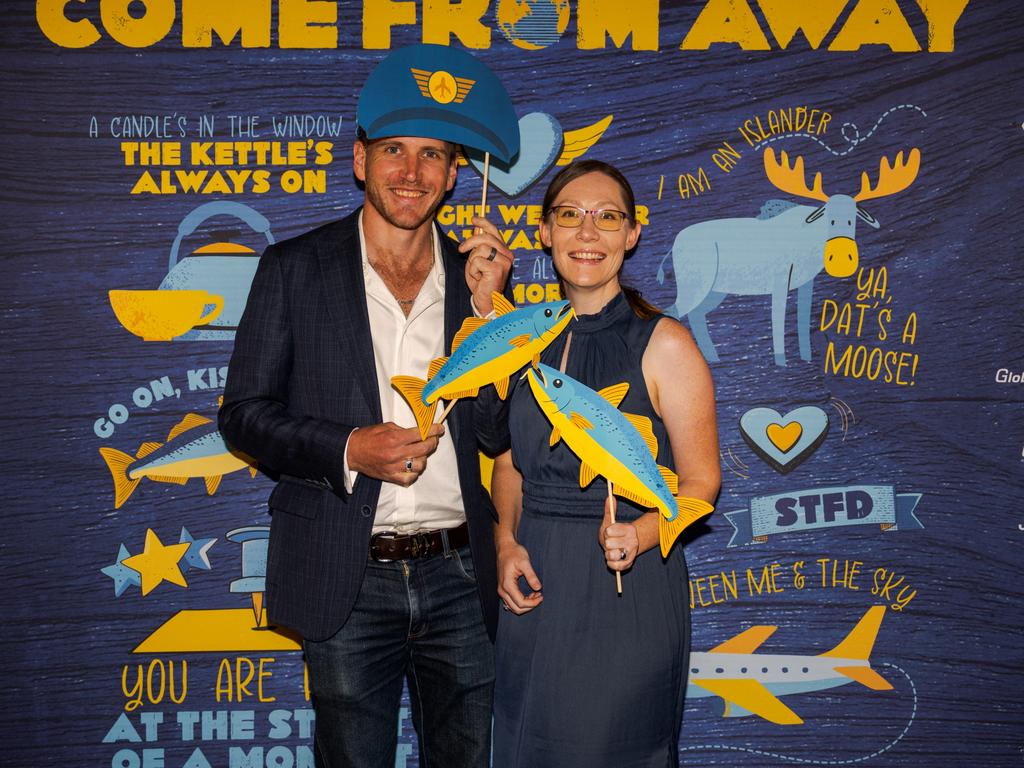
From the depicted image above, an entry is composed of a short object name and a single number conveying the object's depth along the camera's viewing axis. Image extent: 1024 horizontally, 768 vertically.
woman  1.77
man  1.94
